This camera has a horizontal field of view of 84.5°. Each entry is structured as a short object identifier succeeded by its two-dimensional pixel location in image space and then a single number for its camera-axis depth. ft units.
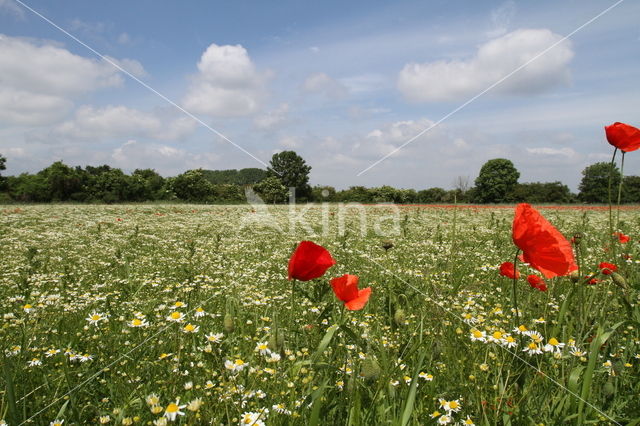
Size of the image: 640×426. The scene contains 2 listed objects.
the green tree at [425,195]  135.14
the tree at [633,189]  140.97
